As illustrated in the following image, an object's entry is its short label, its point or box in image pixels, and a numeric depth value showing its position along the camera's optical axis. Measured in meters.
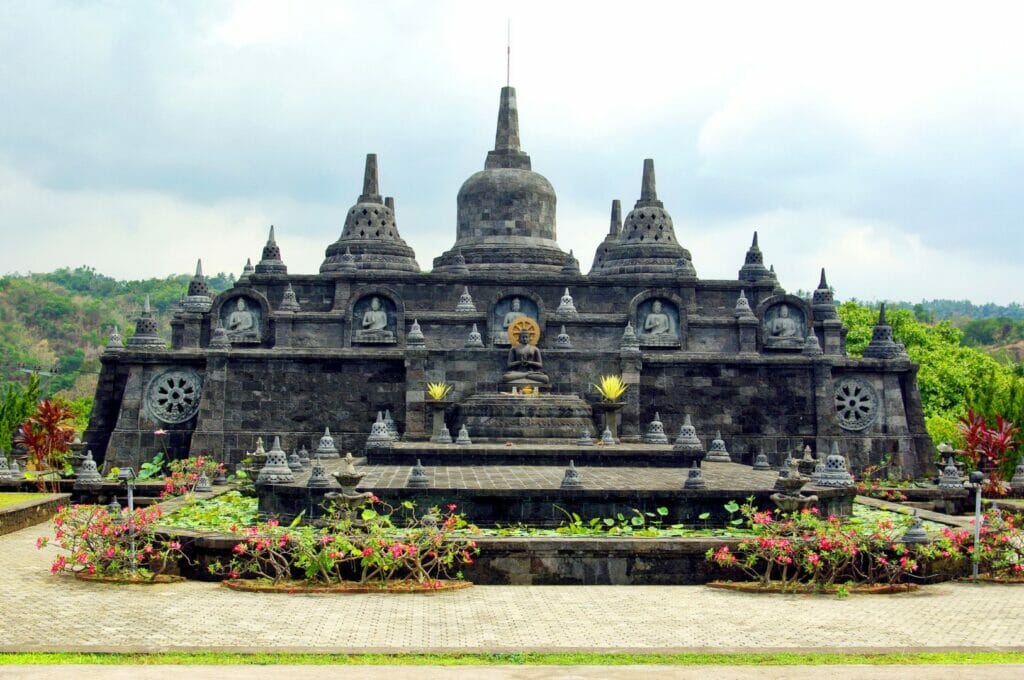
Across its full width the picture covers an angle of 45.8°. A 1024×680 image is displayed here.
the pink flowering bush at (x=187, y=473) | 26.47
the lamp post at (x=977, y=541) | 16.52
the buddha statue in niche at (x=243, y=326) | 35.69
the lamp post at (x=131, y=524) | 16.19
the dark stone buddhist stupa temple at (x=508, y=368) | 30.62
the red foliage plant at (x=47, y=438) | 32.97
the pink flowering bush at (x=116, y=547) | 16.17
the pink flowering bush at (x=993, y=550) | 16.66
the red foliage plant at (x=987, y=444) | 29.70
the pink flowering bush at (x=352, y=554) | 15.59
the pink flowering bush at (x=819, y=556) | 15.84
